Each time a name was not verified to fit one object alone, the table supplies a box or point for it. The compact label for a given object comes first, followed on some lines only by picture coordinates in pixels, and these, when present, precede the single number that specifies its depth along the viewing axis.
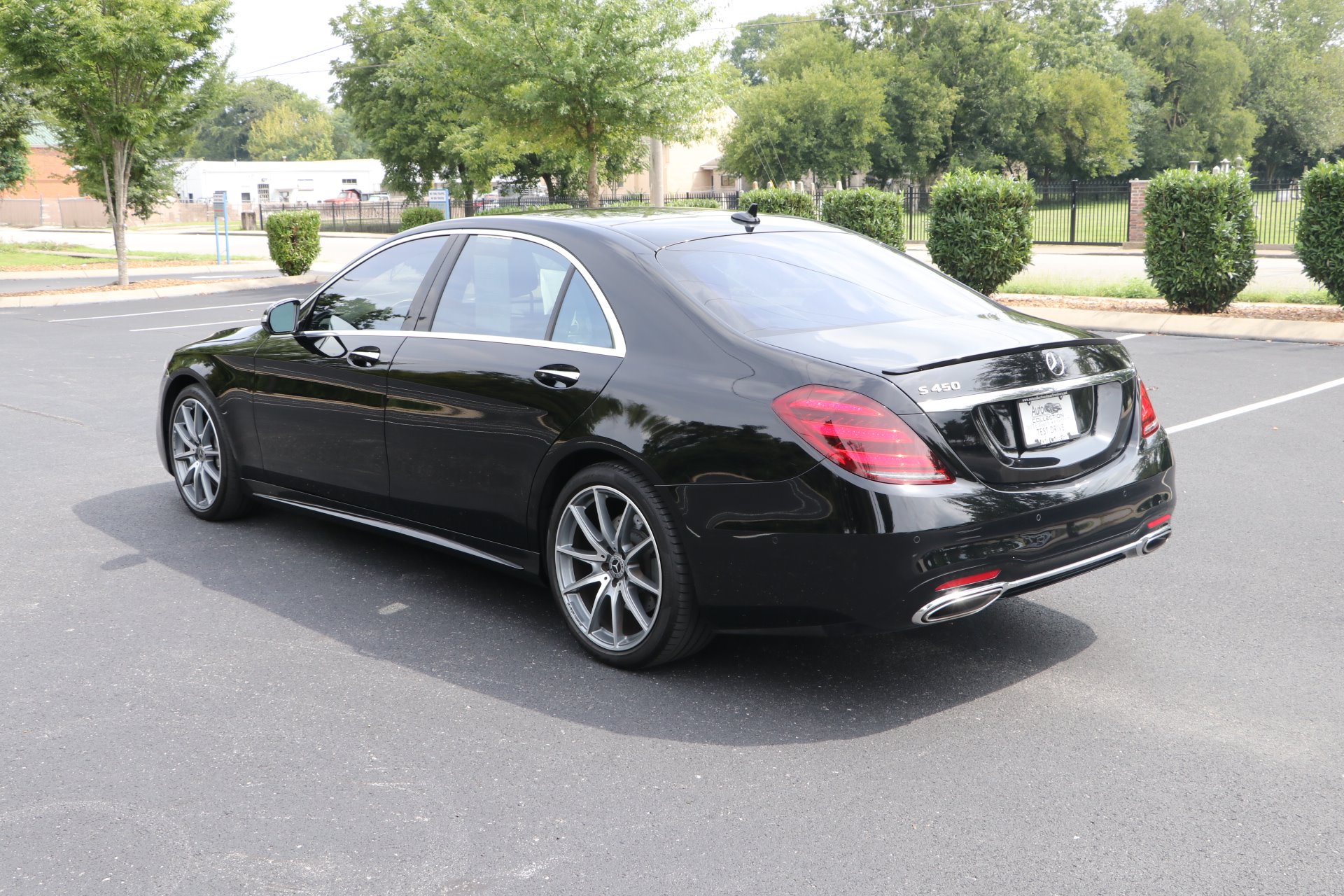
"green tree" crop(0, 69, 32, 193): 34.72
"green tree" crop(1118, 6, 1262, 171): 76.69
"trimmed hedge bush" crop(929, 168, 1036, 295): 17.61
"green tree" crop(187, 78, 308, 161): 147.00
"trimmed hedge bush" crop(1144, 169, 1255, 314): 15.30
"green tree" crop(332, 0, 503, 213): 46.97
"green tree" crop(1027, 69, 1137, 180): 69.94
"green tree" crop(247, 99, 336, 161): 136.62
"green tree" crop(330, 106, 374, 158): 150.62
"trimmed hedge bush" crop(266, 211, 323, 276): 26.28
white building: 92.50
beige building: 82.88
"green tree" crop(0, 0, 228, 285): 22.09
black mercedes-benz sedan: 3.79
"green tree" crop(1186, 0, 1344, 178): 80.50
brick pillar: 36.00
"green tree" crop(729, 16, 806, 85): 129.75
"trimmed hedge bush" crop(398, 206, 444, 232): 33.97
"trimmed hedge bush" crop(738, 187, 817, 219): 20.95
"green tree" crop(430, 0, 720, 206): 22.83
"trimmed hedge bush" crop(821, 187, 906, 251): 19.47
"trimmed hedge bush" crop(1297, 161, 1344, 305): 14.45
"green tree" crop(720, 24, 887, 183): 65.75
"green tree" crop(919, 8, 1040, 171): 69.00
